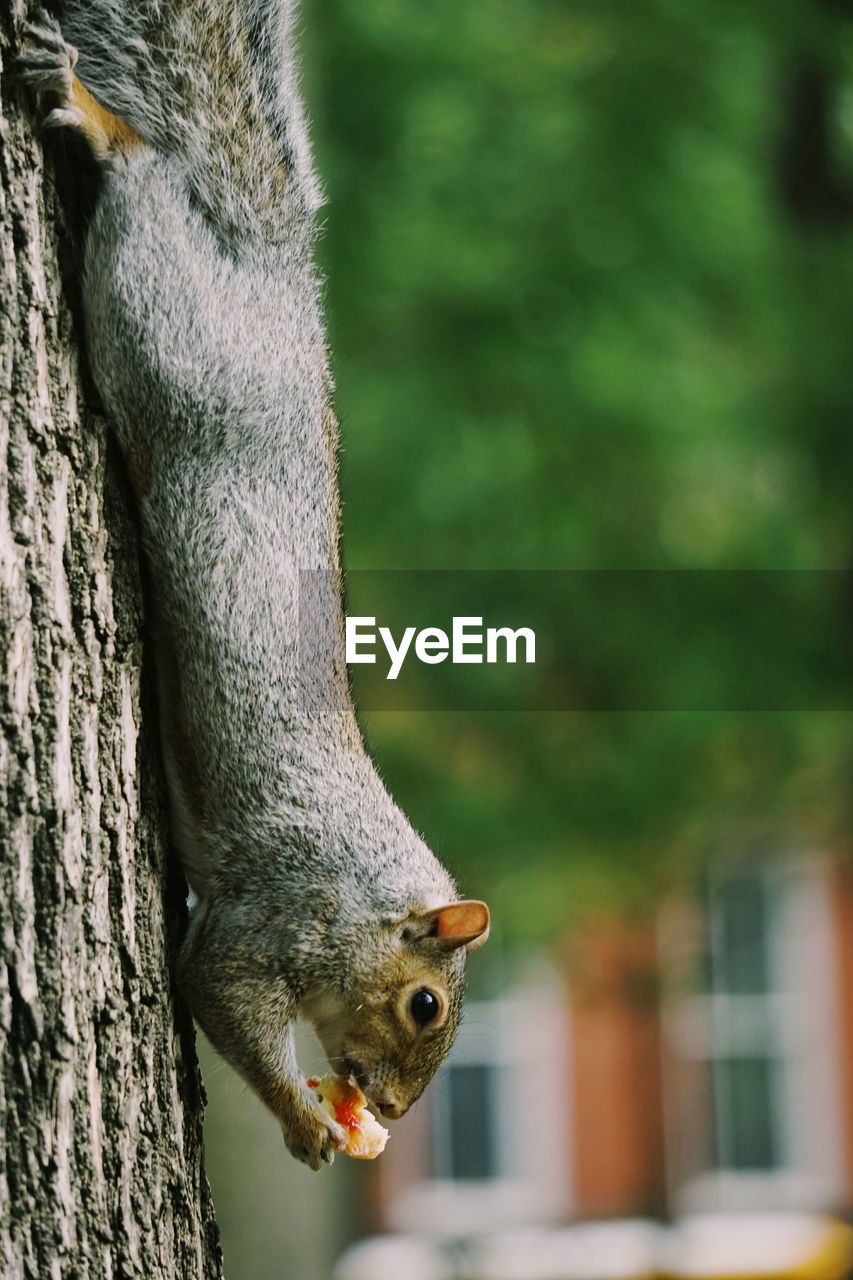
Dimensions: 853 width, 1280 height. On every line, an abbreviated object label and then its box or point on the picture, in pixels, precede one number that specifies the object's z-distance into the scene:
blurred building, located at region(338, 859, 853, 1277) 14.05
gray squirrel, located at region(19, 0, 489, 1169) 2.51
